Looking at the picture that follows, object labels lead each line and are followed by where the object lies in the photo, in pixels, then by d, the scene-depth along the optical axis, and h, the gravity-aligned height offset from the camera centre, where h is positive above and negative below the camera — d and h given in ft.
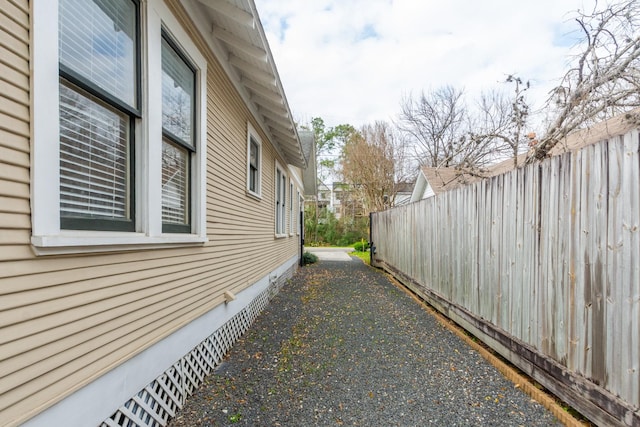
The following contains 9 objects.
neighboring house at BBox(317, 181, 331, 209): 110.76 +6.26
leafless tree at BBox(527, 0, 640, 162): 12.81 +5.95
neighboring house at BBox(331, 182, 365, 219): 70.79 +2.86
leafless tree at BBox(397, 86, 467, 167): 64.90 +19.22
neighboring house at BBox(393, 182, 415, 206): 65.93 +5.11
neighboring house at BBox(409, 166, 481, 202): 46.96 +4.65
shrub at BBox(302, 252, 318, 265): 43.15 -6.37
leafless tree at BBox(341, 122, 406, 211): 63.93 +9.87
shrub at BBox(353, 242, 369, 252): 70.29 -7.77
